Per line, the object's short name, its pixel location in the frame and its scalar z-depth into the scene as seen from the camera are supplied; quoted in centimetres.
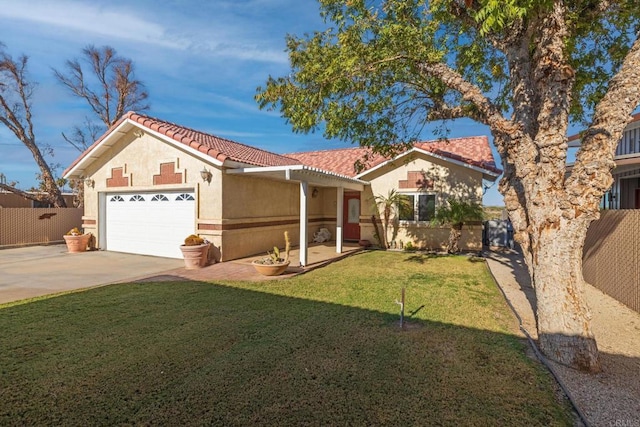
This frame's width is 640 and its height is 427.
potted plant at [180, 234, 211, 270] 938
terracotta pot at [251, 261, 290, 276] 835
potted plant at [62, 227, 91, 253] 1245
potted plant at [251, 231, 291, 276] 837
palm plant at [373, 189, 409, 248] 1400
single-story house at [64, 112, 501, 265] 1032
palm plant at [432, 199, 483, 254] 1242
